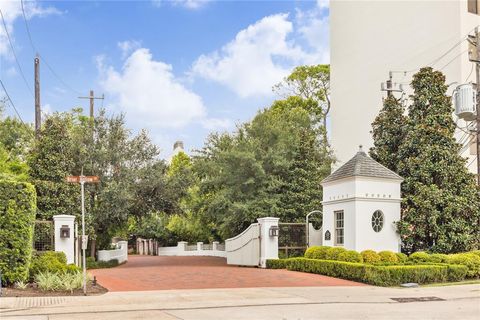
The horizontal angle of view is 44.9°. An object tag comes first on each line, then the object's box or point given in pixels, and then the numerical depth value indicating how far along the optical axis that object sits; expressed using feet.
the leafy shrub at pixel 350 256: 63.46
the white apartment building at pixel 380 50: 100.32
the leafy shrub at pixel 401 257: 64.13
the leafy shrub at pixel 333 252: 66.49
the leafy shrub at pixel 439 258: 62.54
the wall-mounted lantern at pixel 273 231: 77.20
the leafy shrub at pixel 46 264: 55.83
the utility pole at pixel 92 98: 120.04
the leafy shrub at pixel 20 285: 51.11
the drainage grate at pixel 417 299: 45.80
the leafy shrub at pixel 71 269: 56.18
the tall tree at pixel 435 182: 70.95
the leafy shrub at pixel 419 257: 63.00
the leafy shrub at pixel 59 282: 50.08
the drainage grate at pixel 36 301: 41.93
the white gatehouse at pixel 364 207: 68.28
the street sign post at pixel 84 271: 47.26
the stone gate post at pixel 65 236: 65.00
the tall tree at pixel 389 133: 80.69
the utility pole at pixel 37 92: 94.76
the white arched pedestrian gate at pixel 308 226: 80.02
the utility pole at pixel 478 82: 77.25
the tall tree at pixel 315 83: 147.88
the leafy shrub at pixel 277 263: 73.92
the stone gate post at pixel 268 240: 77.56
